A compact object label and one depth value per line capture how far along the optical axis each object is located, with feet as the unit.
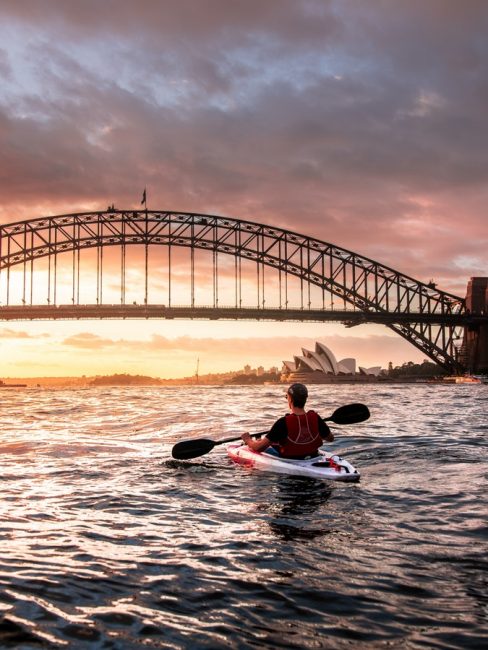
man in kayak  27.35
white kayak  27.07
